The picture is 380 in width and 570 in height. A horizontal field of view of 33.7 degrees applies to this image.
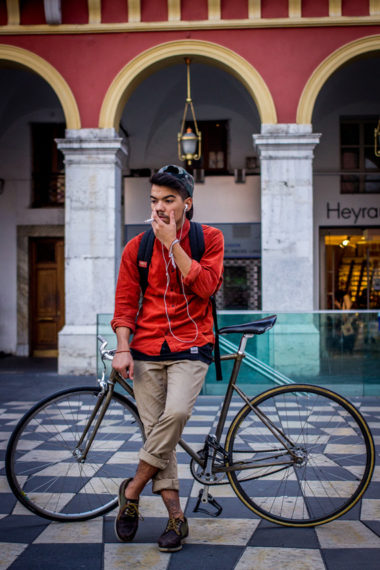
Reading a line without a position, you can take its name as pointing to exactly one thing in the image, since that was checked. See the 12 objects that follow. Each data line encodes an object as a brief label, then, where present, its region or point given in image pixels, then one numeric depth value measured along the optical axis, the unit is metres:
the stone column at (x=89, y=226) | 10.74
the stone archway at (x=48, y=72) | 10.82
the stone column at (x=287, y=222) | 10.54
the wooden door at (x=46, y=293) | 14.87
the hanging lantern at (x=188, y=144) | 12.05
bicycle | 3.30
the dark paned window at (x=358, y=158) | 14.34
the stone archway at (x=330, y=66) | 10.56
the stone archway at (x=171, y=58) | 10.66
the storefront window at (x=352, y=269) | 14.29
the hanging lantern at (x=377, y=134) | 11.76
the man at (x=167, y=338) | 3.05
